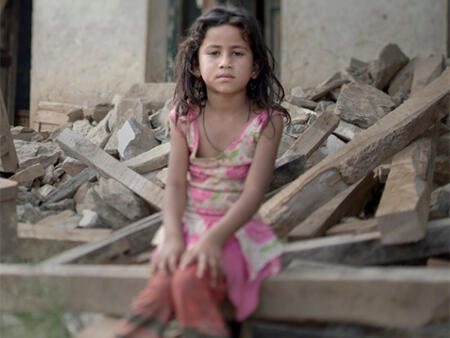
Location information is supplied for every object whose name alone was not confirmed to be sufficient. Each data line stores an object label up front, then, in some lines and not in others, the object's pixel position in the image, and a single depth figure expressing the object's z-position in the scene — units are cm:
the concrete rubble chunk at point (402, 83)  462
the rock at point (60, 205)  345
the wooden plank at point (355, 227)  248
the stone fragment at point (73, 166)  387
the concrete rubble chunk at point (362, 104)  404
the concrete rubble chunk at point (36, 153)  410
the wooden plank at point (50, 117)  665
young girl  184
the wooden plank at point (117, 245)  226
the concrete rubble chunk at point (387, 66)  492
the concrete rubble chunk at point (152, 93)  508
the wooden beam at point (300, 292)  180
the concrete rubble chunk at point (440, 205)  280
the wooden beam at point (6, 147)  372
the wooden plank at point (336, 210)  253
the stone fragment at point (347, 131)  384
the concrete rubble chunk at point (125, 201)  302
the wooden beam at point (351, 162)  263
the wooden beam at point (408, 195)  219
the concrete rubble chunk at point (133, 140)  378
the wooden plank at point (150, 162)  341
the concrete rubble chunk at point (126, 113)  452
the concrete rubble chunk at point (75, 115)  570
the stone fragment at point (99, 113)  547
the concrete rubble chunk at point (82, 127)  523
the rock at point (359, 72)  501
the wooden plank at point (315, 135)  330
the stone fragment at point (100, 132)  458
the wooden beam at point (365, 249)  226
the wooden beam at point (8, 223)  263
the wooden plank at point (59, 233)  268
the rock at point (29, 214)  322
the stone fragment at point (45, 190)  363
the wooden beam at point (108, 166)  302
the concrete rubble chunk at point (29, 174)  374
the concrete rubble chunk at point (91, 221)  305
